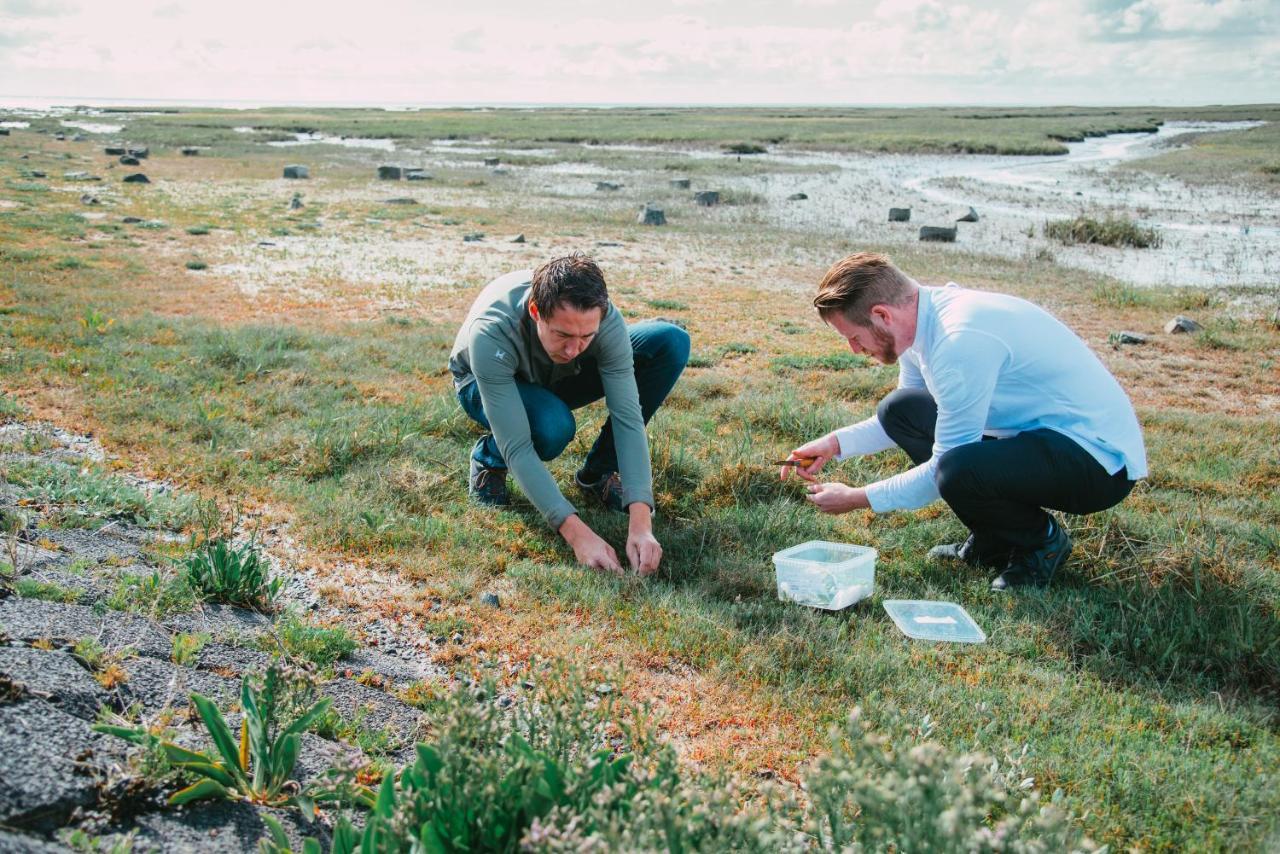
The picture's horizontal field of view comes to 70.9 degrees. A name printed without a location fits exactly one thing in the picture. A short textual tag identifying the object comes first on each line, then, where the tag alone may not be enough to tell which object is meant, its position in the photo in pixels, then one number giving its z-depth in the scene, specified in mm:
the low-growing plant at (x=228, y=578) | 3408
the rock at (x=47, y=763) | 1978
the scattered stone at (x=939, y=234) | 16688
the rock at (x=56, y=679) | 2369
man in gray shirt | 3902
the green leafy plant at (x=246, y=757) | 2170
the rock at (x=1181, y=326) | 9695
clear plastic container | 3924
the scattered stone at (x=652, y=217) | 18234
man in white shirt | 3670
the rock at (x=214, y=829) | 2072
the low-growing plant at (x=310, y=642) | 3186
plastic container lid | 3658
